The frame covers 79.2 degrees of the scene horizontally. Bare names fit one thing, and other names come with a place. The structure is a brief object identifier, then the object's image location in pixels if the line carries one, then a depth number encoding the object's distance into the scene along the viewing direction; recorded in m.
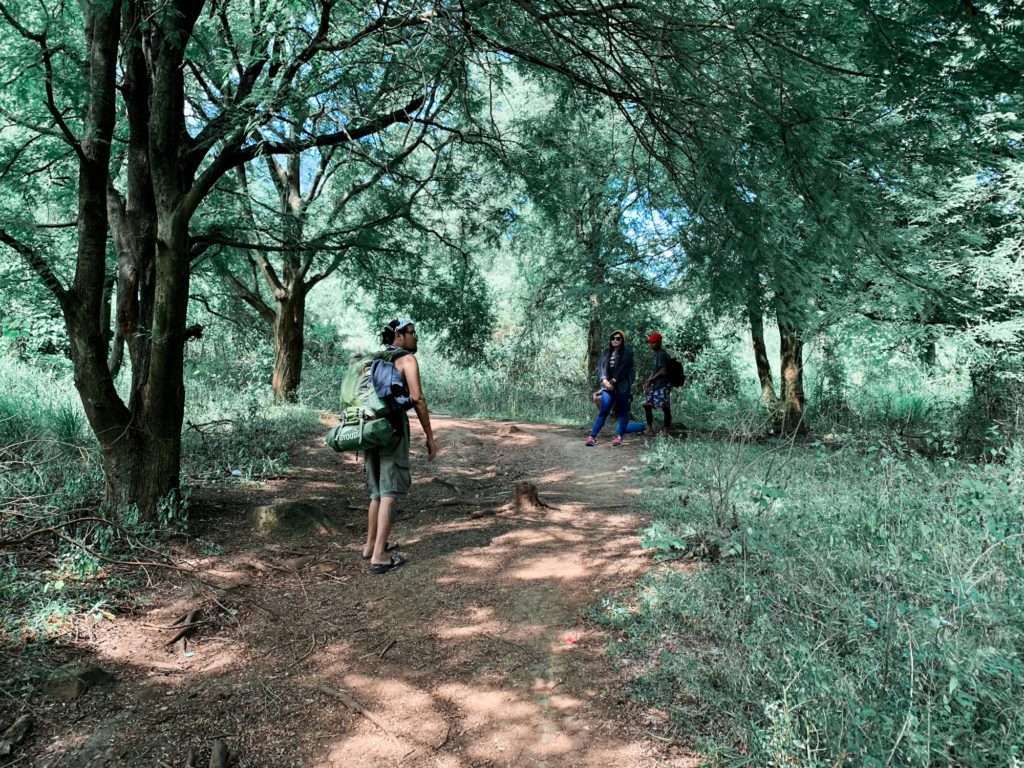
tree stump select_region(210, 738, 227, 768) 2.75
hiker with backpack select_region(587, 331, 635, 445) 10.75
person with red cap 11.27
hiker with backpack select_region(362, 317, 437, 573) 5.12
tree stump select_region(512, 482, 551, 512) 6.73
